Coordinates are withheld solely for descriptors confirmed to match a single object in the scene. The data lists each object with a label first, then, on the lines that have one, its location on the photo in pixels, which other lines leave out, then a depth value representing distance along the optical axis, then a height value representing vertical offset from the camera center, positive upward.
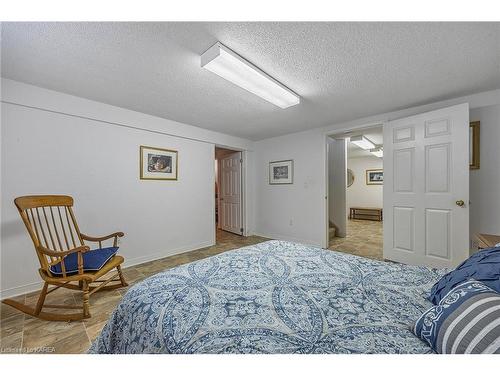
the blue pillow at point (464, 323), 0.60 -0.45
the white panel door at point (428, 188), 2.39 -0.03
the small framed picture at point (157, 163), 3.10 +0.37
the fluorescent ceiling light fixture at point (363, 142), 4.64 +1.07
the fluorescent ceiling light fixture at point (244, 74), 1.59 +1.01
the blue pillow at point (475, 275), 0.87 -0.41
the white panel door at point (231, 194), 4.83 -0.19
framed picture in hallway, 7.21 +0.32
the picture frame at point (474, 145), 2.47 +0.49
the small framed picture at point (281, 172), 4.30 +0.30
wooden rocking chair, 1.72 -0.66
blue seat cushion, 1.77 -0.70
